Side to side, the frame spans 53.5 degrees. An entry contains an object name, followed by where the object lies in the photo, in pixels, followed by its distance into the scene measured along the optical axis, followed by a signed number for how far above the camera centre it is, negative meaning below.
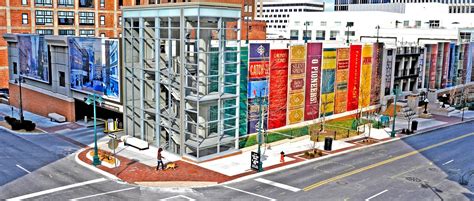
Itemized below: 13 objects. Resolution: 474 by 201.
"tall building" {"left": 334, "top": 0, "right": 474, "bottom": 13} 145.62 +13.38
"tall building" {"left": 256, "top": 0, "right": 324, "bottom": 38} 131.35 +10.14
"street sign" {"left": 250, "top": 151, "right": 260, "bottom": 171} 35.34 -8.71
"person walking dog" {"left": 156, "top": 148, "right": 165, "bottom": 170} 34.84 -8.84
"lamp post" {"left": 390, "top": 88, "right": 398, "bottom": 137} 48.86 -8.90
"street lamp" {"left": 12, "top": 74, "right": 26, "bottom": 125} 59.98 -5.04
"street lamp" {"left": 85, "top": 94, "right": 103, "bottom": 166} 36.17 -8.99
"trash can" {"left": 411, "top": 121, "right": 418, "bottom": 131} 52.28 -8.68
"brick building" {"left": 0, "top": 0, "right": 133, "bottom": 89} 80.38 +4.33
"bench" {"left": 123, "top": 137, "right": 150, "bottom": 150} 40.86 -8.80
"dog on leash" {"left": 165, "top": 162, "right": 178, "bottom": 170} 35.45 -9.22
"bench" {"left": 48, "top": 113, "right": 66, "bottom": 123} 52.62 -8.52
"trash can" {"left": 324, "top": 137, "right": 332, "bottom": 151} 42.21 -8.79
